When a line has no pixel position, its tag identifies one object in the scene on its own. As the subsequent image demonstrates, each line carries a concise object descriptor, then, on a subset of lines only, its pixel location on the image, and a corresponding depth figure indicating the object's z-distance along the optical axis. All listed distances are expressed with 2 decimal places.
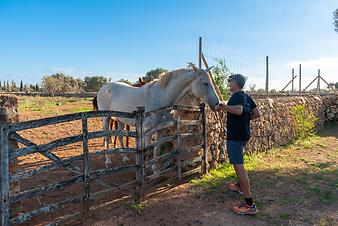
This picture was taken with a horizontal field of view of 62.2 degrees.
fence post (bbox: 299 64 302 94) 15.00
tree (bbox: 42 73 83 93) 46.78
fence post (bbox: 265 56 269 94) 11.44
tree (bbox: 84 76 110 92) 50.84
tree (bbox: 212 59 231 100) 8.75
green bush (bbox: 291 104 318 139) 10.08
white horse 5.07
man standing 4.00
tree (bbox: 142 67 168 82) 42.59
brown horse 7.43
